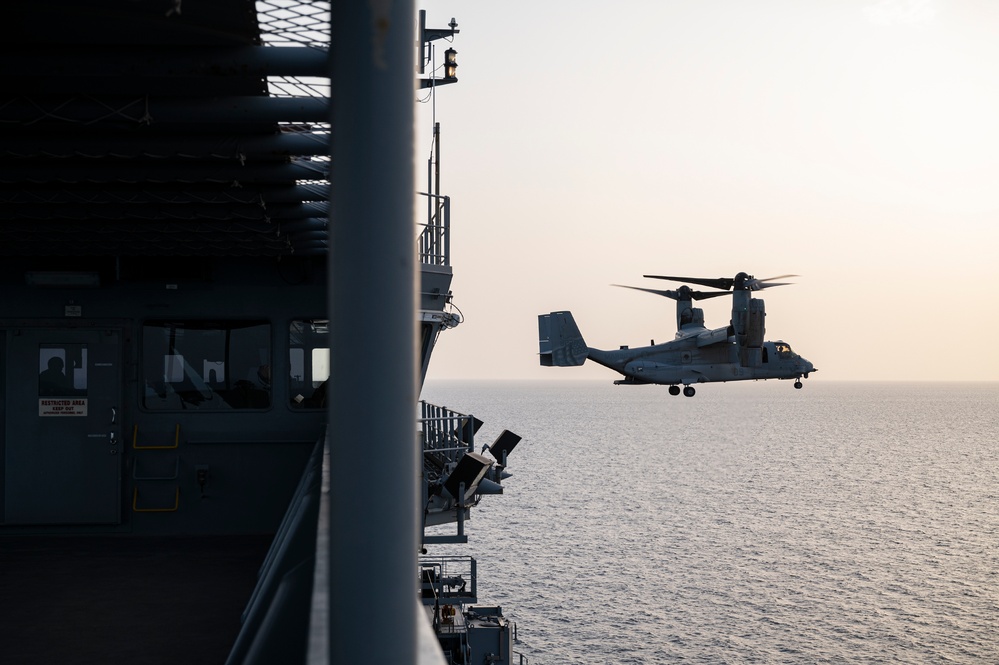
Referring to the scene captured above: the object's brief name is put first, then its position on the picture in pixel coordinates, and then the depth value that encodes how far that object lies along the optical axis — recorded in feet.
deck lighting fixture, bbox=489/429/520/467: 62.59
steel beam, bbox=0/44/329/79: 16.25
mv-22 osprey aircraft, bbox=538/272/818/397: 172.24
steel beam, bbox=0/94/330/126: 18.15
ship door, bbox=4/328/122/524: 37.32
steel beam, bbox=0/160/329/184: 22.74
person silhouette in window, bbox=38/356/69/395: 37.70
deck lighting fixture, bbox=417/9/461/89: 38.45
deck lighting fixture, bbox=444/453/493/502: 46.80
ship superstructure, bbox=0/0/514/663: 6.88
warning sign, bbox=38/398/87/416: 37.63
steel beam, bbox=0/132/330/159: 20.45
